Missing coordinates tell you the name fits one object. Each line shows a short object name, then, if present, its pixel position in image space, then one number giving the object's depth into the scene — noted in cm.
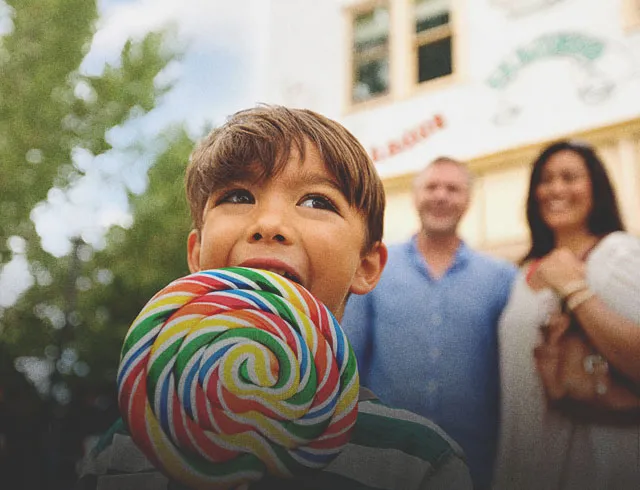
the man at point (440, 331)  129
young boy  80
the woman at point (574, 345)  123
